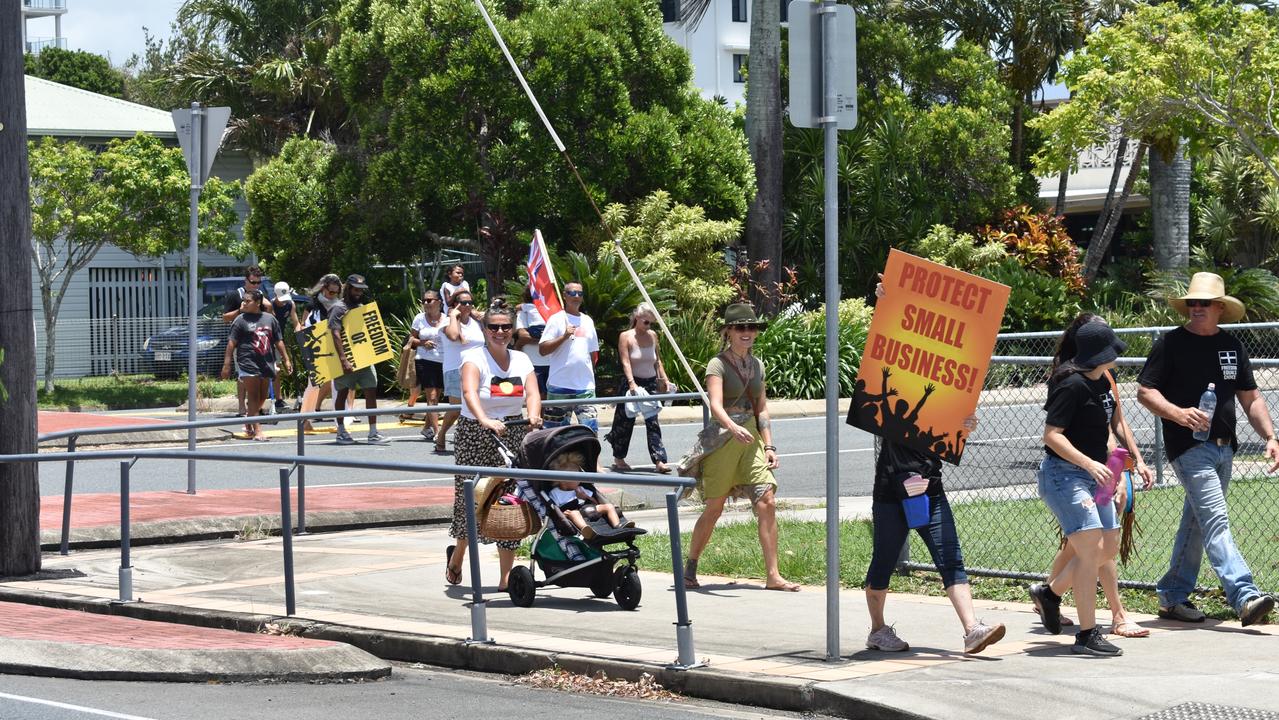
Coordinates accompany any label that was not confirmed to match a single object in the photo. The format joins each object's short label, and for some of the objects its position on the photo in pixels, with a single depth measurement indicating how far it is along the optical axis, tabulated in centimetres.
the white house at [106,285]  3562
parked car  3497
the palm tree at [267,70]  4169
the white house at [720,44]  5691
